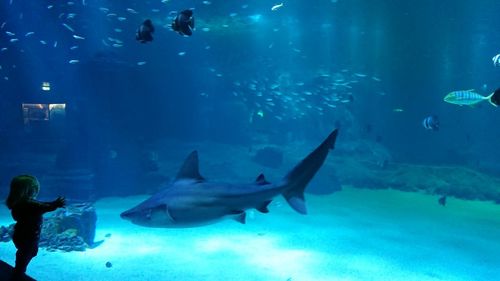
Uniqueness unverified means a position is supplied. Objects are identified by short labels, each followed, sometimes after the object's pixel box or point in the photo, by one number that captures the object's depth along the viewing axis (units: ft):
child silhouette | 11.34
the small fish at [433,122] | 35.00
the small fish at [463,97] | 30.09
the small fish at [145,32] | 22.11
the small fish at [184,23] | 19.99
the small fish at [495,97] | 19.73
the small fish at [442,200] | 47.29
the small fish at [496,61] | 28.17
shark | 12.09
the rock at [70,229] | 30.42
